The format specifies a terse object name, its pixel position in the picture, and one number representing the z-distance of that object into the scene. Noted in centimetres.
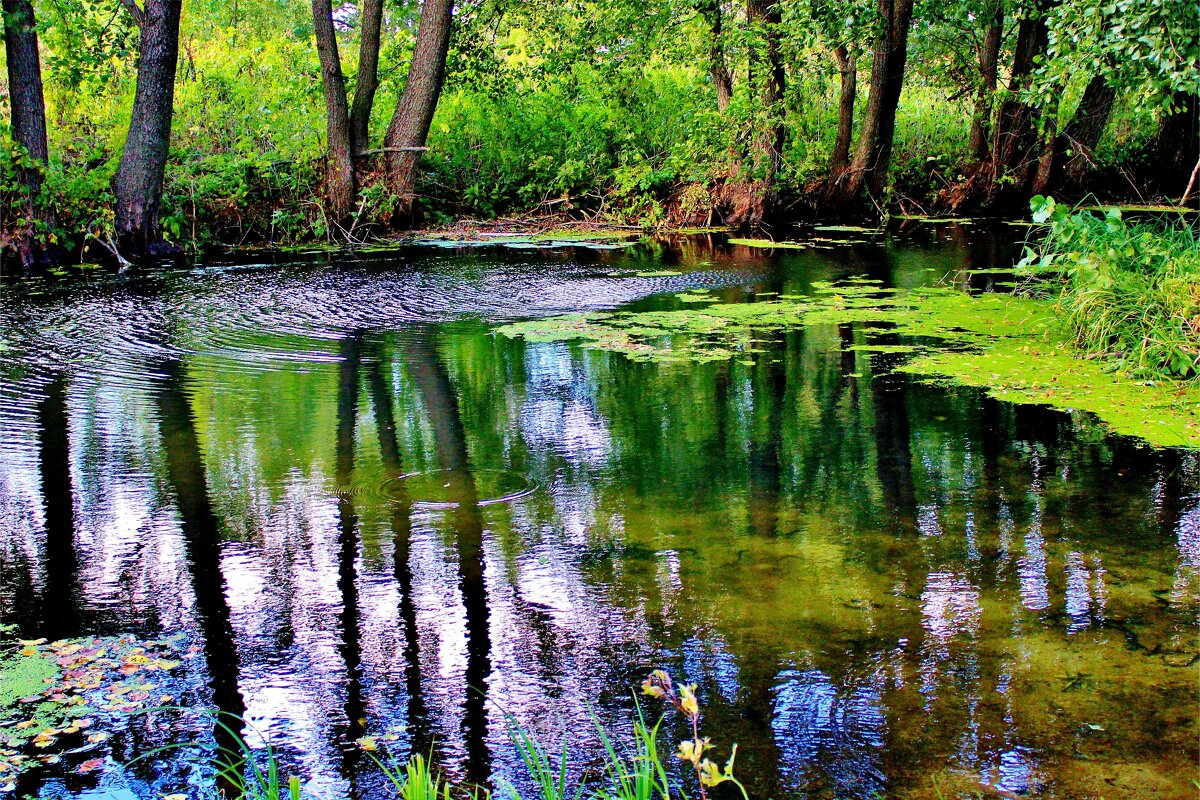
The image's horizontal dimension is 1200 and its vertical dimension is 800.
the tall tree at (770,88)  1577
